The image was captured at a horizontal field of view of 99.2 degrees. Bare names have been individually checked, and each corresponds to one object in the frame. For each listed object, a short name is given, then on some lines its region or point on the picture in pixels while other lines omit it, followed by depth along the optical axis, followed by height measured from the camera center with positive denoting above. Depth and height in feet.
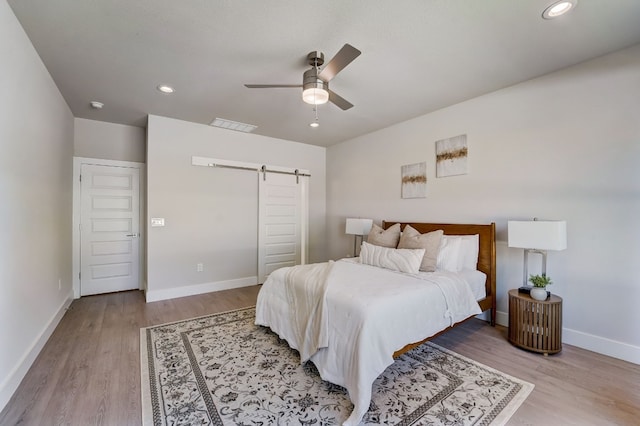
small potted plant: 8.50 -2.36
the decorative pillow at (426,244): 10.14 -1.27
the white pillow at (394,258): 9.75 -1.77
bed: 6.14 -2.74
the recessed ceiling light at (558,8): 6.20 +4.78
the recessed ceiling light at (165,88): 10.25 +4.67
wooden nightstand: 8.21 -3.44
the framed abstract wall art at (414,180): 13.20 +1.57
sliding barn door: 16.67 -0.72
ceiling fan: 6.50 +3.62
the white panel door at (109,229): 14.10 -1.01
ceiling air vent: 14.03 +4.60
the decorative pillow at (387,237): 12.31 -1.19
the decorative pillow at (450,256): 10.28 -1.69
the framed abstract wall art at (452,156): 11.69 +2.47
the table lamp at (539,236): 8.20 -0.73
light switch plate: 13.32 -0.53
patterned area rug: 5.80 -4.38
